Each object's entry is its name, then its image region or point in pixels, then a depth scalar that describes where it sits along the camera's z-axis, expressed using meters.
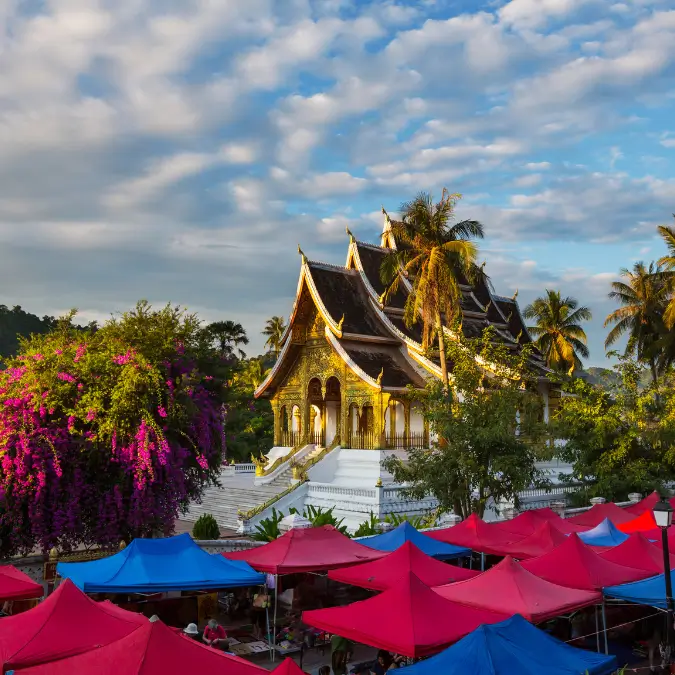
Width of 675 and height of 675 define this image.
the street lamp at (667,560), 9.56
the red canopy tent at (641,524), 15.84
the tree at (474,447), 16.53
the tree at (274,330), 53.84
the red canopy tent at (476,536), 13.95
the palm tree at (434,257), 25.06
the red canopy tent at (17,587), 9.82
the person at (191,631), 10.12
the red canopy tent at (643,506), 17.61
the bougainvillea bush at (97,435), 12.84
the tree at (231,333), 49.99
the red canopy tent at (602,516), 16.95
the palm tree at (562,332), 41.22
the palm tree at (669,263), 32.53
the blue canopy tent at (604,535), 14.55
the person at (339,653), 10.33
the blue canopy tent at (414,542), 13.59
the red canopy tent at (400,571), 11.05
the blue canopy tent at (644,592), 10.31
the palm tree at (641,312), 37.28
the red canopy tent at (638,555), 12.05
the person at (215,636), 9.99
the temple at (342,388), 25.22
